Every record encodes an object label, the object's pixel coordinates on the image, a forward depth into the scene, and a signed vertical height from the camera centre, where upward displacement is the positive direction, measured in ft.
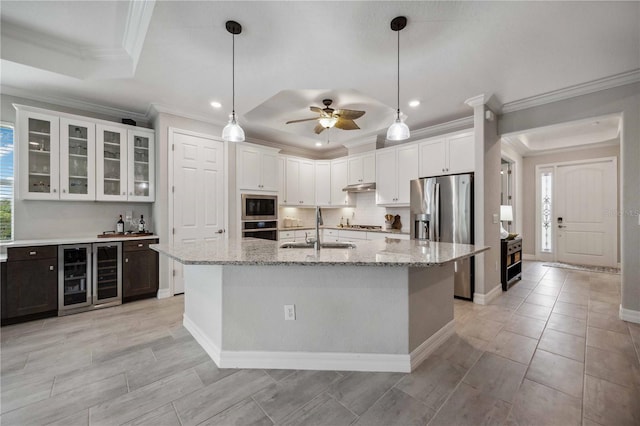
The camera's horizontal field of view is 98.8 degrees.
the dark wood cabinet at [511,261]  13.37 -2.51
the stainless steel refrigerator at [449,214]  11.81 -0.05
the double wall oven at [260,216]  15.30 -0.20
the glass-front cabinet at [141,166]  12.47 +2.17
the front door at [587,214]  18.43 -0.06
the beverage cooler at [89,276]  10.40 -2.55
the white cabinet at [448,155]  12.47 +2.81
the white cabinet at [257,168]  15.25 +2.63
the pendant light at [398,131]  7.84 +2.35
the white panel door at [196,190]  12.77 +1.08
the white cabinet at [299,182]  17.81 +2.05
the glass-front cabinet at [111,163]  11.69 +2.16
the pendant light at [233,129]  7.85 +2.49
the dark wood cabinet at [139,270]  11.63 -2.52
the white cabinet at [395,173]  14.74 +2.25
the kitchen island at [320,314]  6.75 -2.55
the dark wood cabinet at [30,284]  9.41 -2.56
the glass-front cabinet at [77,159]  10.98 +2.18
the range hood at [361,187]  16.74 +1.61
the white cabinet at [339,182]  18.51 +2.12
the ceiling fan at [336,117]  10.80 +3.92
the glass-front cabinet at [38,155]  10.21 +2.20
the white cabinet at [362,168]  16.87 +2.83
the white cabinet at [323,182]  19.35 +2.16
